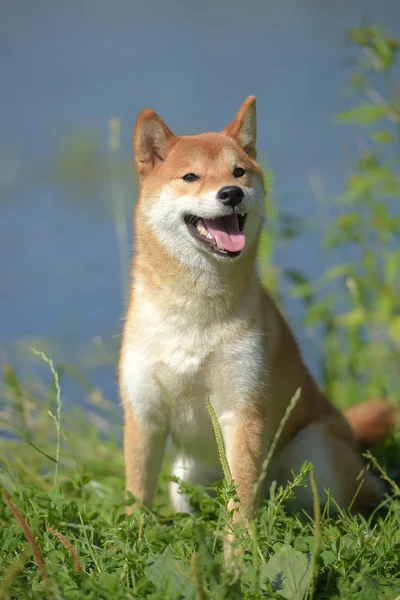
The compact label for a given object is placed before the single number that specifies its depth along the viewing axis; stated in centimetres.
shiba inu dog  560
